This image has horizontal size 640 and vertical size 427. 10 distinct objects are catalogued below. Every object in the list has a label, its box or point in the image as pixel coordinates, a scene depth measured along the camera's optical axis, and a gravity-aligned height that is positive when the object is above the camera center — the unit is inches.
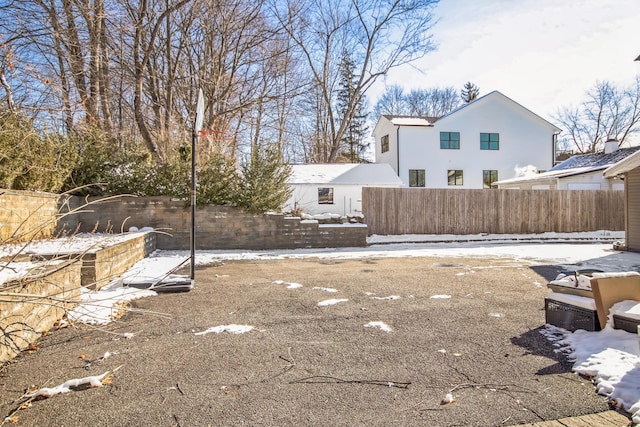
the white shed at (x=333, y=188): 749.3 +51.6
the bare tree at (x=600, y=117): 1286.9 +343.4
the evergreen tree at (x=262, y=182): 408.8 +36.2
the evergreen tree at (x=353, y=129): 1219.2 +299.2
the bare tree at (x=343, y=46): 823.1 +387.8
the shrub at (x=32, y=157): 243.0 +44.6
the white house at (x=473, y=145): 935.7 +172.3
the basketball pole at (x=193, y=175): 222.7 +23.7
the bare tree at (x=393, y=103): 1466.5 +437.3
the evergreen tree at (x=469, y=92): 1527.2 +498.9
